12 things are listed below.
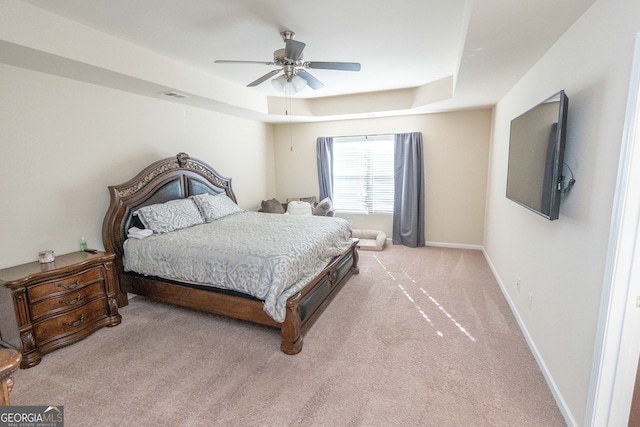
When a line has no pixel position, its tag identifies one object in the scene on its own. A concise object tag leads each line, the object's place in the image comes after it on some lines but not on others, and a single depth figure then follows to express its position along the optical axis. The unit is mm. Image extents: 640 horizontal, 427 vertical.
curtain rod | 5600
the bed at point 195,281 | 2564
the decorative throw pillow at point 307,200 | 5902
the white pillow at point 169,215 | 3385
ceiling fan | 2516
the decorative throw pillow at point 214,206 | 4043
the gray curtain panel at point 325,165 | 5914
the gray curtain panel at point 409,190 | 5321
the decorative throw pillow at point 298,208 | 5488
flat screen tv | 1805
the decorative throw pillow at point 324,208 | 5539
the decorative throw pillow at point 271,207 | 5473
